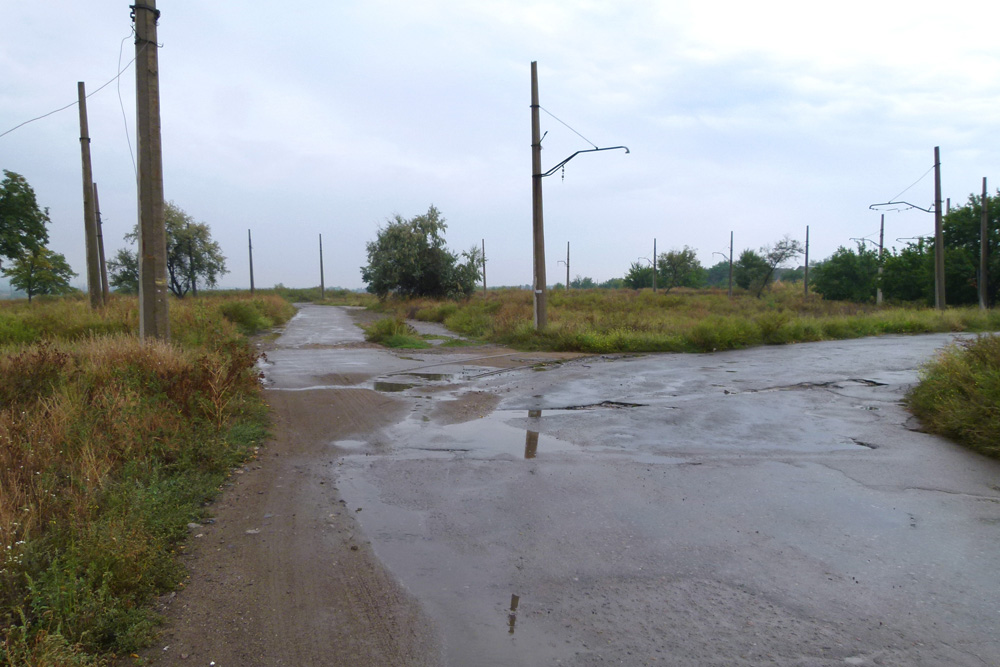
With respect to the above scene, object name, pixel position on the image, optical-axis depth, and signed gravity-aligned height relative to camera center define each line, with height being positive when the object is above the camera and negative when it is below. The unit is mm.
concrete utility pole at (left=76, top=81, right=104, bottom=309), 21031 +3469
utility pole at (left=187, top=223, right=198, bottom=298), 52156 +4299
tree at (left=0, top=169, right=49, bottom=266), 40156 +6569
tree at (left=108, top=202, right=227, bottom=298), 51531 +4844
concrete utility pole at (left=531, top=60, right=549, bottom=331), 19203 +3354
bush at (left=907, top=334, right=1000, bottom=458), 7102 -1253
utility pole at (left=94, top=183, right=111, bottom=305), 28997 +3320
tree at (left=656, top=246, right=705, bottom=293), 76375 +4546
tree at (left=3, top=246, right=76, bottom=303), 42375 +3539
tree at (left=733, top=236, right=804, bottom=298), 64500 +4119
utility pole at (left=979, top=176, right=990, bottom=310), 34094 +2406
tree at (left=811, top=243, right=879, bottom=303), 51969 +2212
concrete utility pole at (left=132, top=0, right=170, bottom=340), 9844 +2350
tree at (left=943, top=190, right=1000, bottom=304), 38781 +3112
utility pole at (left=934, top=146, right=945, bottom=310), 31000 +2563
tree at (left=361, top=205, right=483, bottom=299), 46500 +3552
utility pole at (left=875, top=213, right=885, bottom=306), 46719 +4555
